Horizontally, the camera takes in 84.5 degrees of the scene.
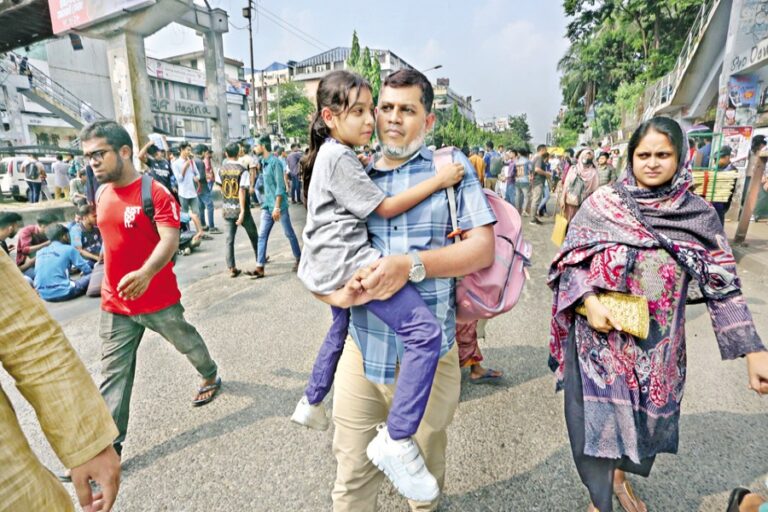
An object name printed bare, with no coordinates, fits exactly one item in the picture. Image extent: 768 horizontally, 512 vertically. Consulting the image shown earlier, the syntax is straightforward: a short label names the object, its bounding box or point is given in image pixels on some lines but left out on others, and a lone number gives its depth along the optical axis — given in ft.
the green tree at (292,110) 163.12
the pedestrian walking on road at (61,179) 47.11
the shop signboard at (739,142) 28.40
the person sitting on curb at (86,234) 20.25
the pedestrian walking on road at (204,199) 30.12
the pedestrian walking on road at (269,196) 19.86
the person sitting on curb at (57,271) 17.62
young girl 4.66
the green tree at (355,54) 108.58
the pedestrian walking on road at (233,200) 19.81
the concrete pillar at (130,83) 42.22
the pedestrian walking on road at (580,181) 22.80
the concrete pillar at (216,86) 54.13
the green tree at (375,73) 104.87
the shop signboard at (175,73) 127.34
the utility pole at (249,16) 81.86
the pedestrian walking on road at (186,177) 27.89
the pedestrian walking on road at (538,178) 33.27
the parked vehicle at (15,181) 47.26
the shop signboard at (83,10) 39.47
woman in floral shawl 5.49
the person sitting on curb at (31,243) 19.33
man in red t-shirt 7.63
